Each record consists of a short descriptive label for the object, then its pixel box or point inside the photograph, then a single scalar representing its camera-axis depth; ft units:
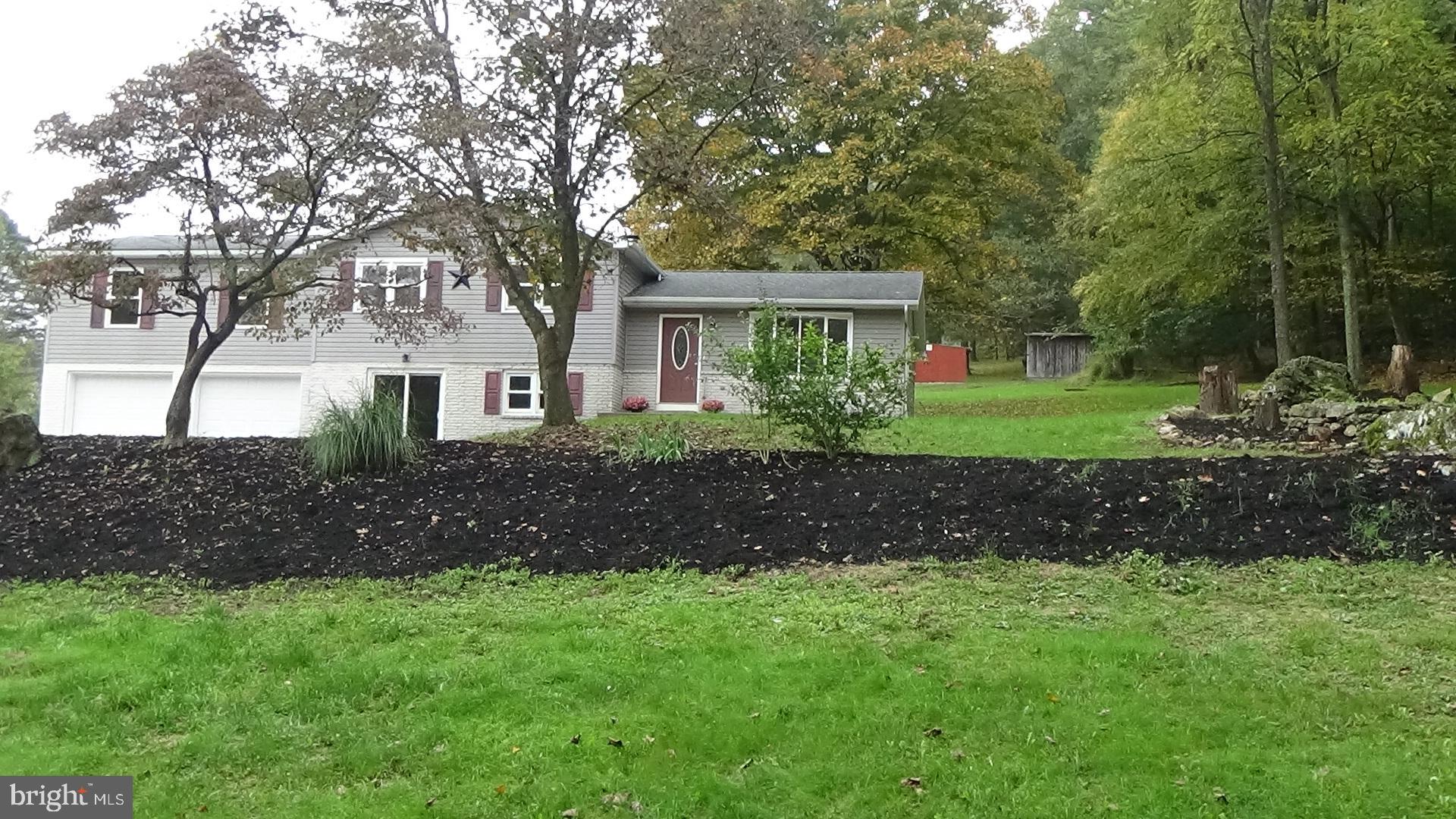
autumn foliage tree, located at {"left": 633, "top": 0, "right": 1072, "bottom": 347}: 76.38
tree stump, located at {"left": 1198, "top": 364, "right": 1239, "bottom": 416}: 41.88
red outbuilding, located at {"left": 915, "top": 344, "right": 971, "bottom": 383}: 109.40
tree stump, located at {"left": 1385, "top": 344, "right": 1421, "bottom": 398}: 41.68
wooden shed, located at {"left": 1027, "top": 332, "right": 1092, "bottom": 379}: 107.04
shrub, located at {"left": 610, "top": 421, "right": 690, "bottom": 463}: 28.40
